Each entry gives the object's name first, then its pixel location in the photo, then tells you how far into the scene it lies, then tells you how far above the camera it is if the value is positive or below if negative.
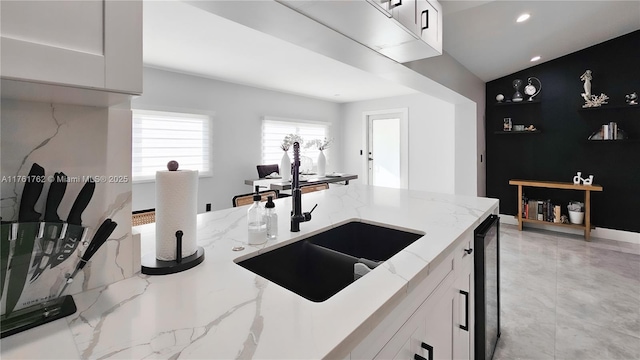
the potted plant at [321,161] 4.27 +0.27
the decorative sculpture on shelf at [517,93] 4.44 +1.35
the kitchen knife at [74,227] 0.65 -0.11
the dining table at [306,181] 3.48 -0.03
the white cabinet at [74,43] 0.46 +0.24
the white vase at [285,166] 3.65 +0.17
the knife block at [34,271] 0.56 -0.20
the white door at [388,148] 6.31 +0.71
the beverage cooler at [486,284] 1.42 -0.57
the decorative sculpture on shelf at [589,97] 3.86 +1.13
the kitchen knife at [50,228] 0.61 -0.11
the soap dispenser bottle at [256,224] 1.06 -0.17
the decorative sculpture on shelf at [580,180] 3.99 -0.01
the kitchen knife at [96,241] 0.71 -0.16
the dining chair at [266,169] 5.10 +0.18
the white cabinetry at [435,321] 0.72 -0.45
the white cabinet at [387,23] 1.46 +0.90
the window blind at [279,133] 5.54 +0.97
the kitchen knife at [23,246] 0.57 -0.14
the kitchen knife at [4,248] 0.55 -0.13
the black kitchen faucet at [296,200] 1.21 -0.09
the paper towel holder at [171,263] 0.81 -0.25
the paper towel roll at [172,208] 0.83 -0.09
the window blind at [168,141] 3.96 +0.56
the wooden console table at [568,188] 3.84 -0.17
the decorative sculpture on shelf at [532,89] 4.39 +1.38
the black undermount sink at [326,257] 1.09 -0.33
